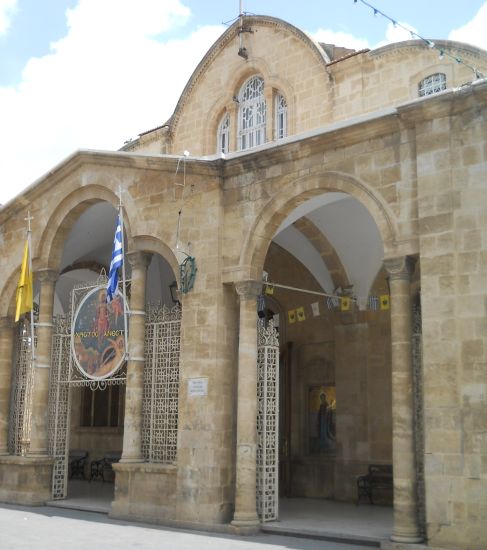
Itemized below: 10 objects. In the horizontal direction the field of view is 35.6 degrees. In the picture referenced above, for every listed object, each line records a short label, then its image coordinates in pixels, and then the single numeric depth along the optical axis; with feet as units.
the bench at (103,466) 55.88
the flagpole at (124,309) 38.66
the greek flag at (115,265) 37.24
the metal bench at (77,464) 58.02
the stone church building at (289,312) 28.22
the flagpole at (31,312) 42.47
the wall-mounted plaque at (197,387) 34.97
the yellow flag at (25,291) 42.47
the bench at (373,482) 41.73
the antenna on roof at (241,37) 61.52
